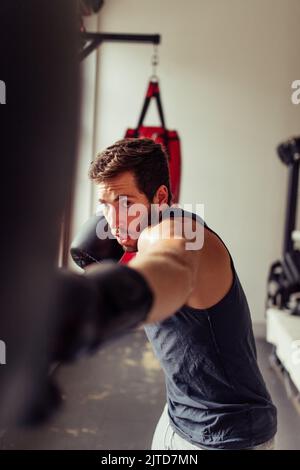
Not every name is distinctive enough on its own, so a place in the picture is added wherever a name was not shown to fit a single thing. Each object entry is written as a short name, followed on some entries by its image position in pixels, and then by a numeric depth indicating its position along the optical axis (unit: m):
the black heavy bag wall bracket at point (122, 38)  2.95
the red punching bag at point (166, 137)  3.21
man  0.91
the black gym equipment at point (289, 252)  3.85
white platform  2.70
